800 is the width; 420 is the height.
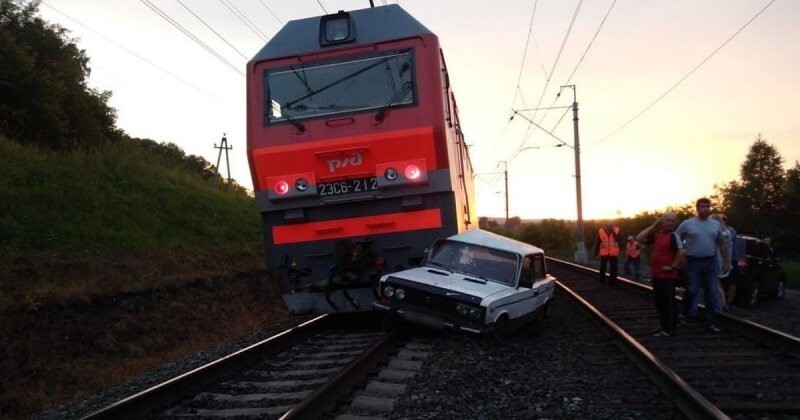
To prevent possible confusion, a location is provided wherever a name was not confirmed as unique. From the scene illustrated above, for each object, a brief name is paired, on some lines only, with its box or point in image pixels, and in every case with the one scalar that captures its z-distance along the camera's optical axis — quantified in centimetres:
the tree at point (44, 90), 2198
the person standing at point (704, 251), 916
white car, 801
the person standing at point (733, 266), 1180
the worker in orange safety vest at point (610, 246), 1722
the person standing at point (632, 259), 2086
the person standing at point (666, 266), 876
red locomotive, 924
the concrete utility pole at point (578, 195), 3531
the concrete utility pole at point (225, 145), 4920
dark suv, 1277
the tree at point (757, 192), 5959
